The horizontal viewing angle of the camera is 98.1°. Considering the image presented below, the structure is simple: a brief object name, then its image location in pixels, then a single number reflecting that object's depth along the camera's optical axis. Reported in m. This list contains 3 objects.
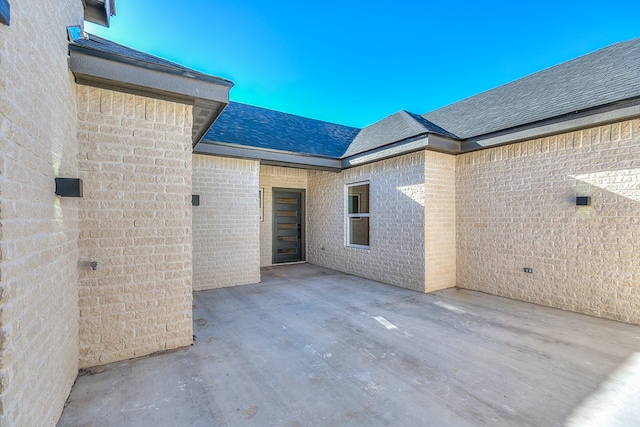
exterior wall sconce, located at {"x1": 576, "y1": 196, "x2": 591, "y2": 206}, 4.28
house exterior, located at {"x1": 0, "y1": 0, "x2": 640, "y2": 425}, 1.71
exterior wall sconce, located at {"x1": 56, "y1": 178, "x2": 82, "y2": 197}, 2.12
